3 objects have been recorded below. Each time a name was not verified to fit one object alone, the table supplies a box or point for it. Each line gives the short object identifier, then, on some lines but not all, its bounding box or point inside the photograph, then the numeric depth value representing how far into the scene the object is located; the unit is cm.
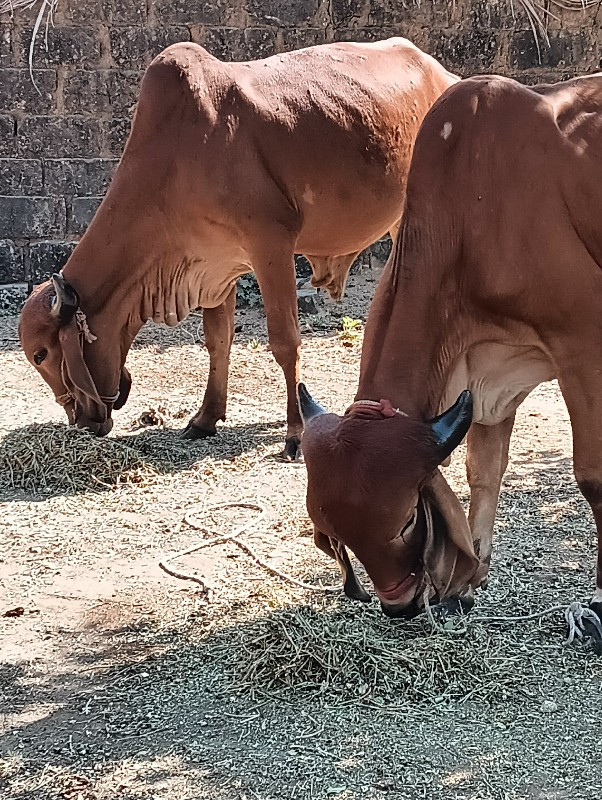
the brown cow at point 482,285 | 306
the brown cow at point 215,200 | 535
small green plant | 782
